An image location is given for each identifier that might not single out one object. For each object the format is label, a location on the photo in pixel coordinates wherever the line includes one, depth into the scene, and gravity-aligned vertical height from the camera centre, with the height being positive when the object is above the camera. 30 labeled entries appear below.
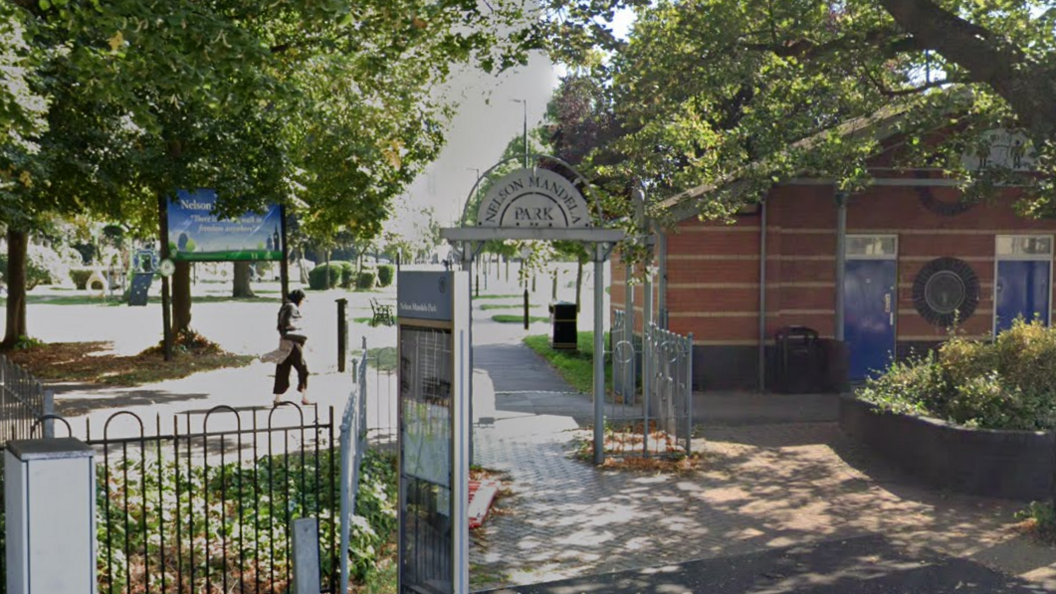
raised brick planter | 10.31 -1.82
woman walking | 15.79 -1.03
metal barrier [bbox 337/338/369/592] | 6.62 -1.34
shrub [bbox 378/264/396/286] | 75.26 -0.37
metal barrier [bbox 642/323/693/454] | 12.52 -1.42
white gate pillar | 5.24 -1.21
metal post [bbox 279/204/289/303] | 22.41 +0.44
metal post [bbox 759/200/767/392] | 18.38 -0.40
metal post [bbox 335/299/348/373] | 21.56 -1.36
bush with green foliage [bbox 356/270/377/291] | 70.62 -0.73
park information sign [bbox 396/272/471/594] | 6.02 -0.93
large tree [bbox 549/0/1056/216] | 9.84 +2.23
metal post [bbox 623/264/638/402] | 15.43 -0.69
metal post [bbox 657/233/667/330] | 18.11 -0.20
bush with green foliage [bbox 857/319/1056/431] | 10.59 -1.18
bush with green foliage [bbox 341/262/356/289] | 72.81 -0.49
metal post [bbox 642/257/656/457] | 12.50 -1.16
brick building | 18.36 -0.06
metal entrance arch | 11.73 +0.61
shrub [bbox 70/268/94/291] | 66.19 -0.53
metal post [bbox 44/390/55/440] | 6.99 -0.98
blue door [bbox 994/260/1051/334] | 19.70 -0.37
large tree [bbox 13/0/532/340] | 8.73 +2.11
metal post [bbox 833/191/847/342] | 18.59 +0.28
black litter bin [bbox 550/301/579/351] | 25.83 -1.41
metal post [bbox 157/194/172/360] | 22.25 -0.47
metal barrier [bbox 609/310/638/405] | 15.14 -1.26
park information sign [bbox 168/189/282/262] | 21.81 +0.71
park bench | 34.56 -1.52
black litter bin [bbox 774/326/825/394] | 17.92 -1.55
